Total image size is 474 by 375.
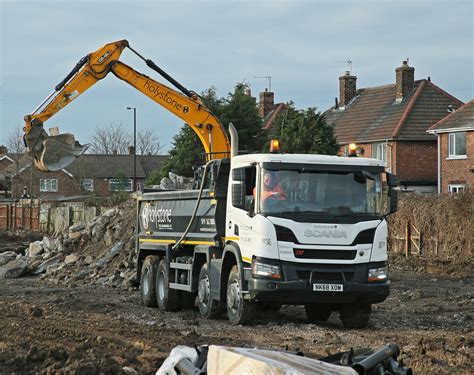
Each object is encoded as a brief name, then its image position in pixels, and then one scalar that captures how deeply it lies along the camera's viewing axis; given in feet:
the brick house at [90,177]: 299.58
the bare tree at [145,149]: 370.32
